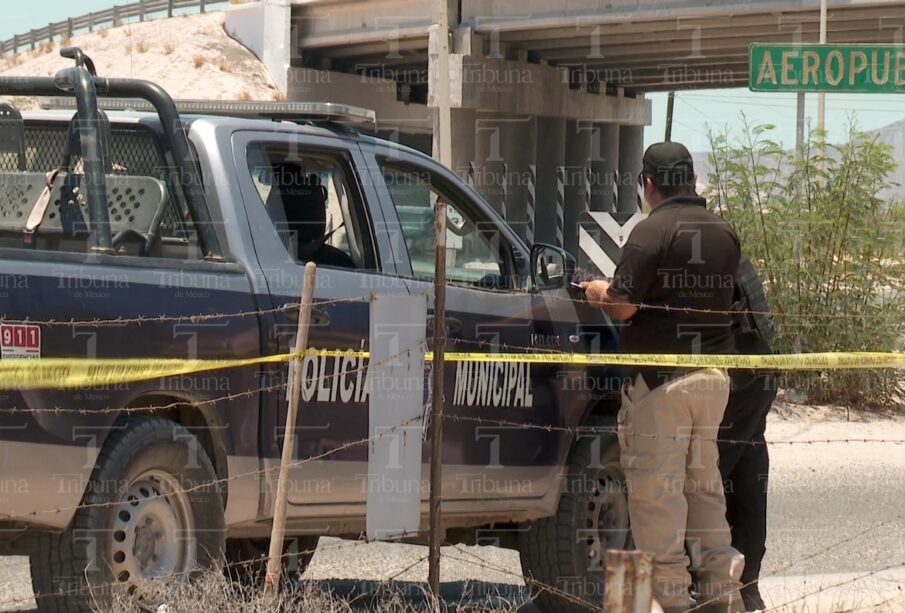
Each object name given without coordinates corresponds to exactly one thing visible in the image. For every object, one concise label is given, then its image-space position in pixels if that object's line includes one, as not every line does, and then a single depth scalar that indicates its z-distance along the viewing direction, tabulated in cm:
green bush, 2887
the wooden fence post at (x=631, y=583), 787
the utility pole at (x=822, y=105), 4582
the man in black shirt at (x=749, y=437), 1337
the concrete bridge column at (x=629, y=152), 11356
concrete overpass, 7031
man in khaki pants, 1243
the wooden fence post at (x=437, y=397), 1102
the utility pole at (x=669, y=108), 13011
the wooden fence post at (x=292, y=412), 1094
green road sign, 3161
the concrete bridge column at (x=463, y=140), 8031
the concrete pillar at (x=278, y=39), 9081
